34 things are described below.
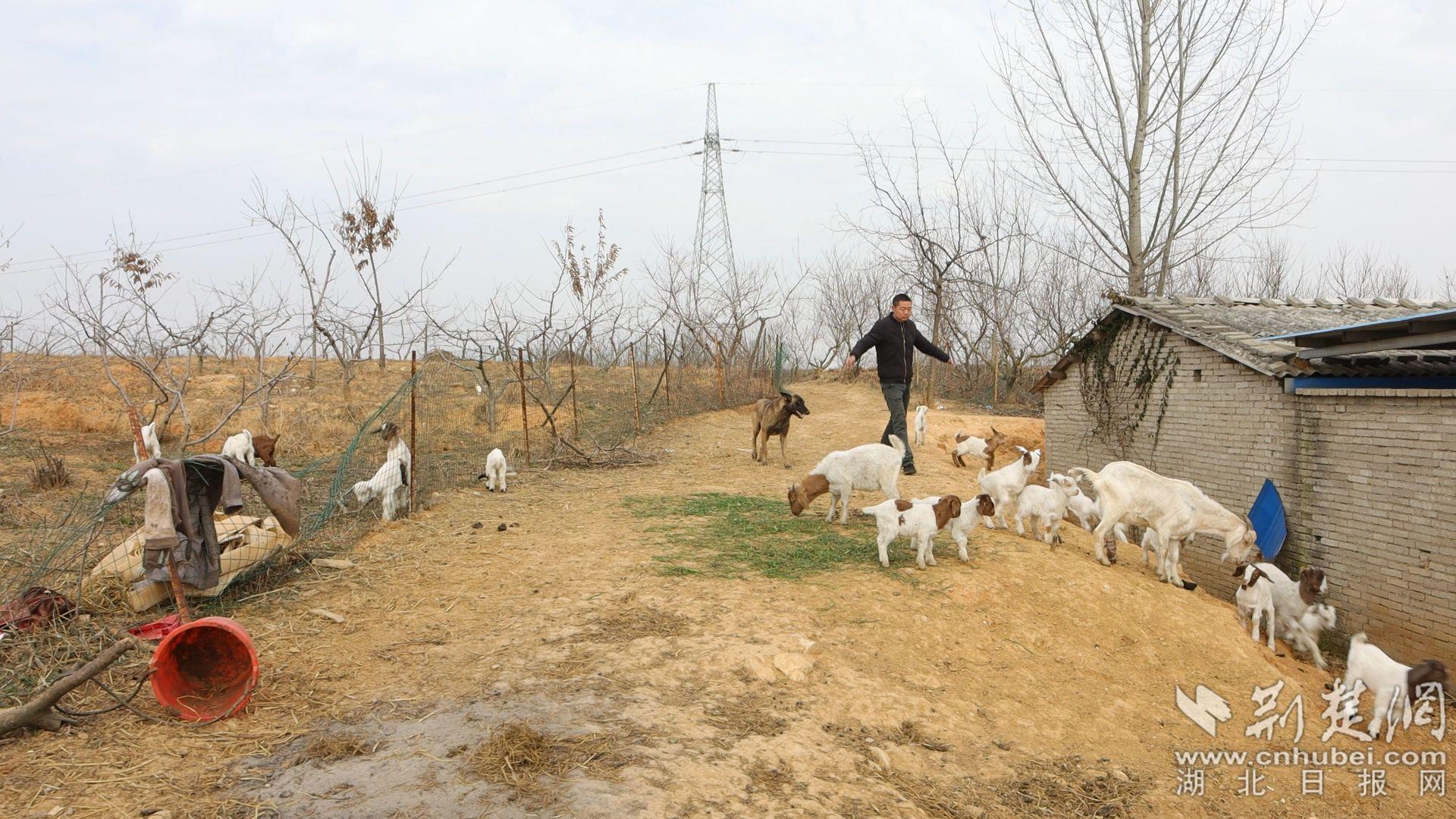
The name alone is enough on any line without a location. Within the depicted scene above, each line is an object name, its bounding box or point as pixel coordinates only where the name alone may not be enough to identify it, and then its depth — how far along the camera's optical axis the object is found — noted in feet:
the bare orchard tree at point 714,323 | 77.41
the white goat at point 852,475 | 26.40
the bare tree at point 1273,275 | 94.32
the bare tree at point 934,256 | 67.67
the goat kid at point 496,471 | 33.37
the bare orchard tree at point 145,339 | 28.53
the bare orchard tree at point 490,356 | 41.47
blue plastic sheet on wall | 27.66
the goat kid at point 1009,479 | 25.61
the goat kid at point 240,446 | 36.09
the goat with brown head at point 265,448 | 34.00
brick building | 23.59
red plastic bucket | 13.65
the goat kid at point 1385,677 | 17.97
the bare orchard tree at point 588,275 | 63.82
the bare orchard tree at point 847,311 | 112.88
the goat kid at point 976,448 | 43.60
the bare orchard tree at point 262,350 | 30.83
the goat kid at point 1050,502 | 24.81
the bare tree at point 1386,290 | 92.17
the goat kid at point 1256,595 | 22.94
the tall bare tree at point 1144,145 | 45.42
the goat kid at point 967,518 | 22.31
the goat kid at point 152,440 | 38.68
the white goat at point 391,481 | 27.76
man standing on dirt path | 33.50
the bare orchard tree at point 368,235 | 61.62
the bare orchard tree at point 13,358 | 31.40
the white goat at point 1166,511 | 24.39
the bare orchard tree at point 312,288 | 57.72
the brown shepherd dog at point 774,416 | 39.45
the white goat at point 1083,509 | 28.53
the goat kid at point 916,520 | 21.83
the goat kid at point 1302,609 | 23.06
